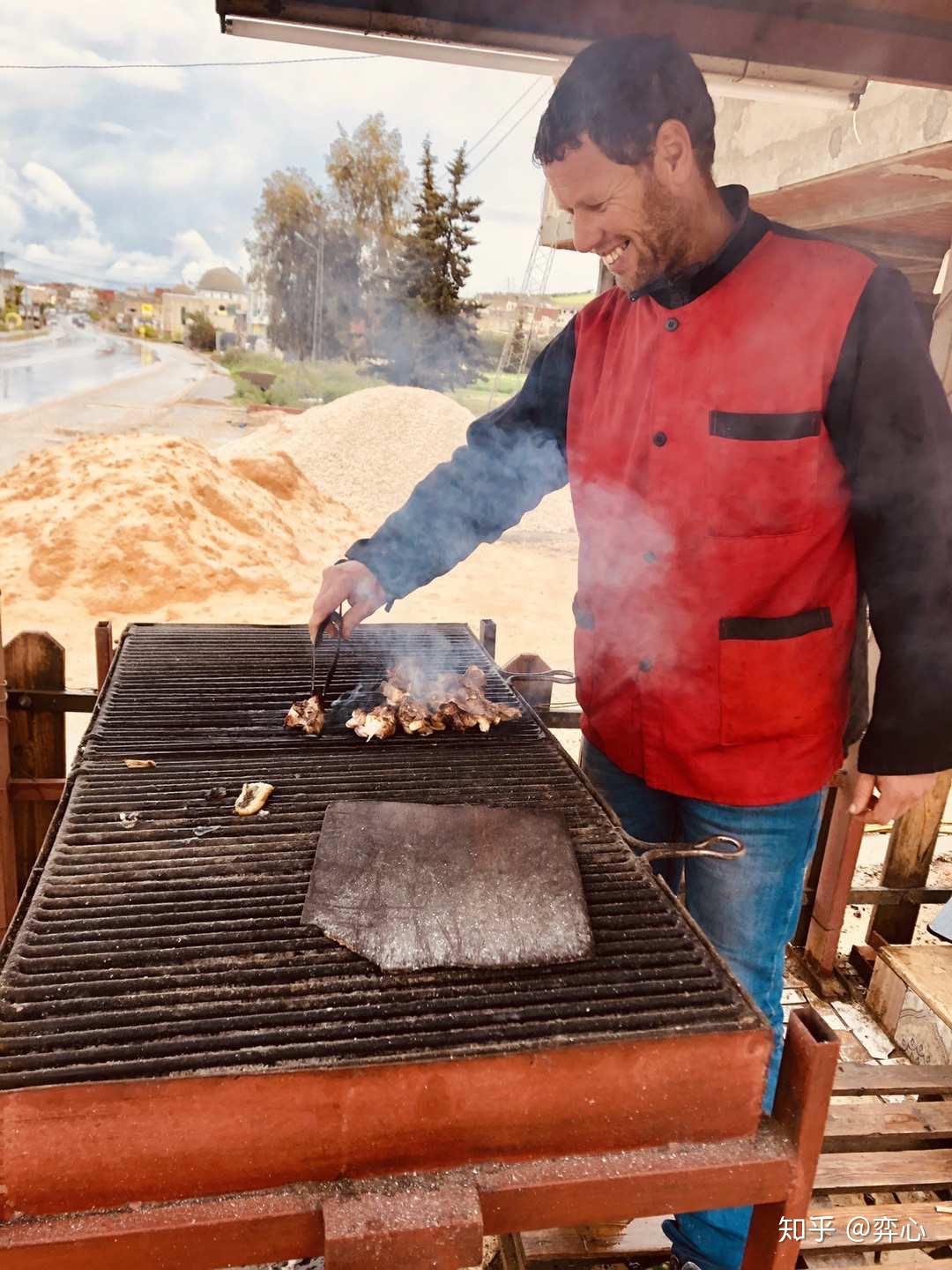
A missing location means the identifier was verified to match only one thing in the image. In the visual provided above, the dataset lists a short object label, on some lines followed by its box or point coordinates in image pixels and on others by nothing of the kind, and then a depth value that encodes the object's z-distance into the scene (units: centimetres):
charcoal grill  143
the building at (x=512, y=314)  3225
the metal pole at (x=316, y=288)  2827
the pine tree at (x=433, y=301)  2378
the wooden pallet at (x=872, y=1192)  276
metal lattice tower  2922
